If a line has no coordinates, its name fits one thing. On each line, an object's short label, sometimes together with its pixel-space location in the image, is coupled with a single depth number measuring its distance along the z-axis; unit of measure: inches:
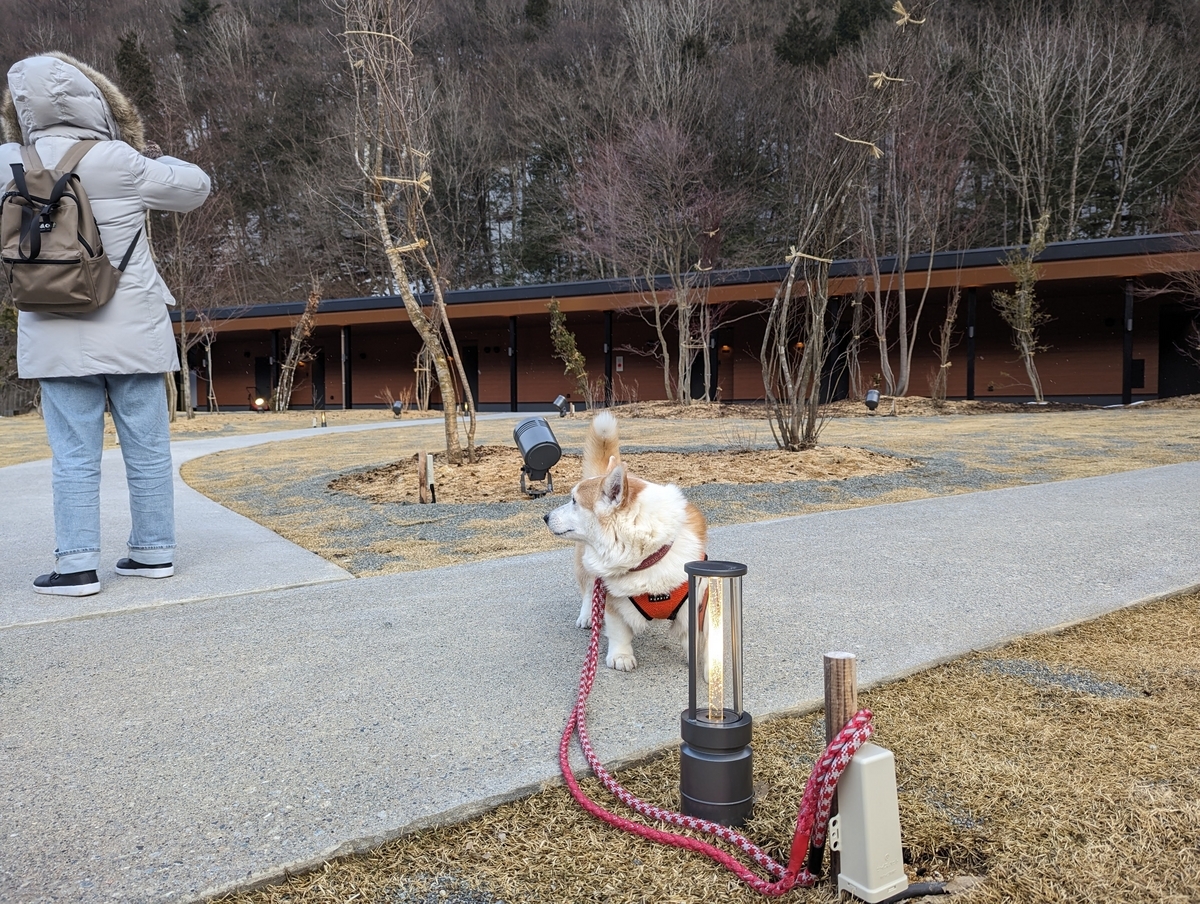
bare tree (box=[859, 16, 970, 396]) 847.1
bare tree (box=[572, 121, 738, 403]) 833.5
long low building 848.9
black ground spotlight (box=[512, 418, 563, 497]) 254.5
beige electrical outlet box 60.8
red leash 61.7
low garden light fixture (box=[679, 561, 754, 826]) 70.5
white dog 106.3
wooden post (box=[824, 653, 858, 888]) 62.9
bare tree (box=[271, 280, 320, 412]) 944.3
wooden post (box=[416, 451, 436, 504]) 254.5
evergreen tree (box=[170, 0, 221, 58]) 1550.7
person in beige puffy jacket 139.8
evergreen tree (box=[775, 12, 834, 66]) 1302.9
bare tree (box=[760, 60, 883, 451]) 321.4
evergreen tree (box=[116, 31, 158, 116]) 1101.1
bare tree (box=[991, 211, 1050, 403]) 732.7
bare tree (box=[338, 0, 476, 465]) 298.5
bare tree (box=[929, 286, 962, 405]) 740.6
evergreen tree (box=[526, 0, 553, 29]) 1534.2
